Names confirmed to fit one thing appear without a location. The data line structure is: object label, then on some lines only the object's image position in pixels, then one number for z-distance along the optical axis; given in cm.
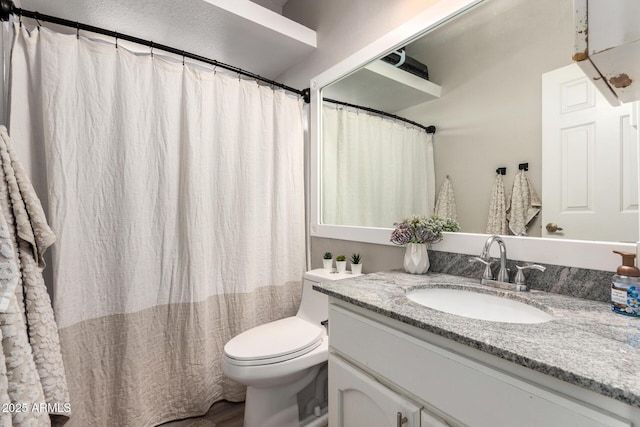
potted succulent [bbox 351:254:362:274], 160
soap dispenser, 70
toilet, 125
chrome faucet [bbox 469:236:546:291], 96
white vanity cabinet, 53
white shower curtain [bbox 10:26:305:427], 127
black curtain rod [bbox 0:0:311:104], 123
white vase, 121
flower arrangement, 121
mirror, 91
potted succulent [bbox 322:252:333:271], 177
